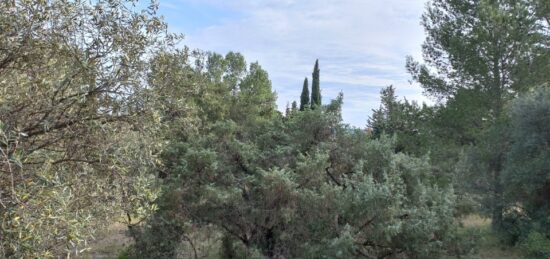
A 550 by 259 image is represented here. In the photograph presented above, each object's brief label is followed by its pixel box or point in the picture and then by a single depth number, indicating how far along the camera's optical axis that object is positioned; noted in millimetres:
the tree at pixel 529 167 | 9742
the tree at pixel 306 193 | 7101
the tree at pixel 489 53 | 12633
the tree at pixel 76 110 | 2967
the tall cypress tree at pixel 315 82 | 32469
